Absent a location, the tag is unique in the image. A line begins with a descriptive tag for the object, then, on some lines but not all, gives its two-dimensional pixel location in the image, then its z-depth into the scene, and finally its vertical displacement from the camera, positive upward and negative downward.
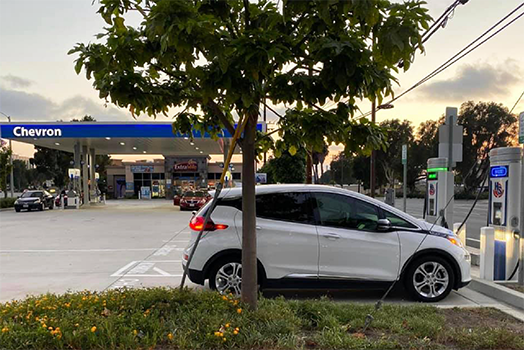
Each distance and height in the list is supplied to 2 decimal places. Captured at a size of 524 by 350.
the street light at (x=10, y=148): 32.59 +1.40
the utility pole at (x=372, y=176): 19.77 -0.79
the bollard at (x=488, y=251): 6.24 -1.49
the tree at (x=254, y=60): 2.76 +0.85
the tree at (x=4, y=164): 30.77 +0.03
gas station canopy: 23.52 +2.02
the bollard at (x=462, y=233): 8.23 -1.56
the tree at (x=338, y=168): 87.46 -1.42
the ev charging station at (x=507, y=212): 6.21 -0.85
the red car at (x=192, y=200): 25.61 -2.49
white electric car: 5.52 -1.26
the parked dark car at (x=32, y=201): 26.44 -2.53
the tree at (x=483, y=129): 44.62 +3.84
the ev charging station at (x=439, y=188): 8.63 -0.63
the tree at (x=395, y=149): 54.67 +1.82
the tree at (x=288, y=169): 27.22 -0.46
